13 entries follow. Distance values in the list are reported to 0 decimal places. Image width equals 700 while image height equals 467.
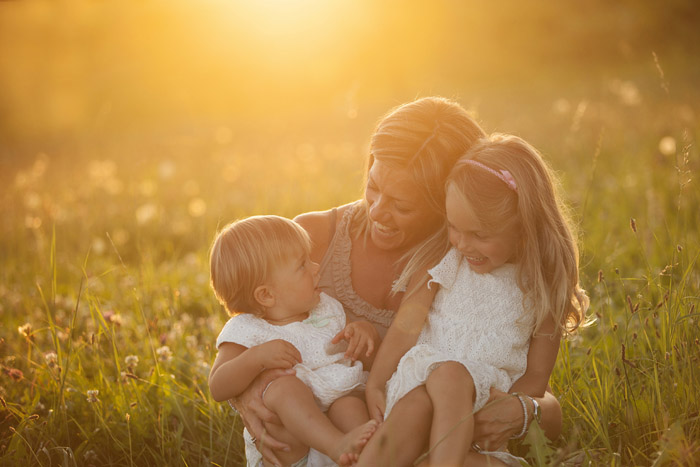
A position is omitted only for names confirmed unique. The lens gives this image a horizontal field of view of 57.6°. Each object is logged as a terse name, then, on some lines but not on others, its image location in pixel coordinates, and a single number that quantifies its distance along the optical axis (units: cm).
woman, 248
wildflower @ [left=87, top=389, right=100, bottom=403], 300
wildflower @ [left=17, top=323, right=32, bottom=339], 302
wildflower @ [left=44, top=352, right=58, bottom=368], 328
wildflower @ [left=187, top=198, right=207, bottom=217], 655
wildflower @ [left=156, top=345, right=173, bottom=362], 337
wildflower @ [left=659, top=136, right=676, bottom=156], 650
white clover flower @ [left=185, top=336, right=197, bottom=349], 381
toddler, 262
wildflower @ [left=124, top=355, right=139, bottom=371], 330
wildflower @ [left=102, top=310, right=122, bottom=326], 333
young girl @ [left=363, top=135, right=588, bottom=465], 259
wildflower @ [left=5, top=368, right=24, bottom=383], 310
